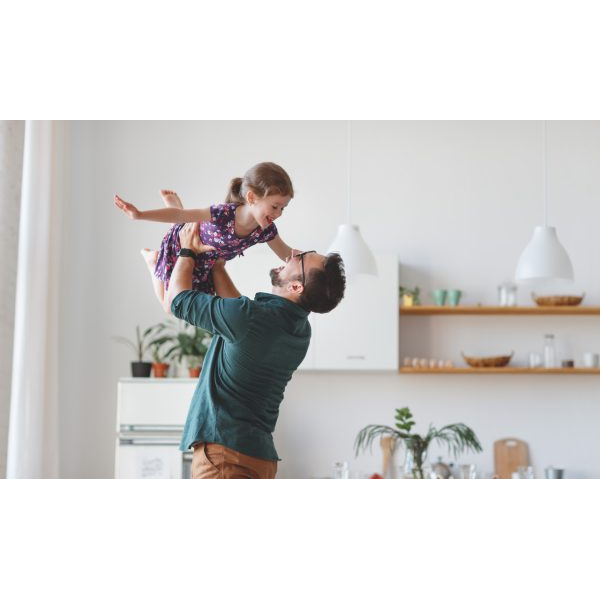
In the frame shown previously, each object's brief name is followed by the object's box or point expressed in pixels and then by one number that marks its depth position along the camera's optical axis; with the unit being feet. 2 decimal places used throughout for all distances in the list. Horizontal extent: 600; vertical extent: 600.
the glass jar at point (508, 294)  20.53
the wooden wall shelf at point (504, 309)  20.20
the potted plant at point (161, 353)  19.97
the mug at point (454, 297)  20.40
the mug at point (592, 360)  20.27
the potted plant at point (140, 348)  19.90
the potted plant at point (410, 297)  20.36
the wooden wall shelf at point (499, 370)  20.10
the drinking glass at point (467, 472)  15.81
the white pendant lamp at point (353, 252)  14.30
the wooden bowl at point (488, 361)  20.20
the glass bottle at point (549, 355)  20.36
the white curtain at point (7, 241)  16.20
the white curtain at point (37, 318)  18.81
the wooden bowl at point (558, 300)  20.27
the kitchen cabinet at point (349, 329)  20.10
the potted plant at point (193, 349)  19.95
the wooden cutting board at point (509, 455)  20.79
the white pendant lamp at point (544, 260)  14.69
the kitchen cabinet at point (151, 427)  19.12
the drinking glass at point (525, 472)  17.69
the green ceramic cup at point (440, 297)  20.48
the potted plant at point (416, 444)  15.38
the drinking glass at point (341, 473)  16.62
